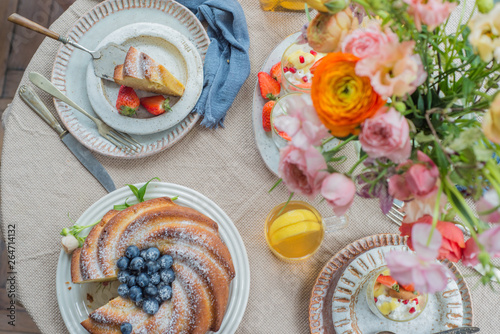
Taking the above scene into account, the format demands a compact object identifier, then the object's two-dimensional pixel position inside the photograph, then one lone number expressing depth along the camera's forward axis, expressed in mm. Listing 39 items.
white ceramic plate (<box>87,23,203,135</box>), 1309
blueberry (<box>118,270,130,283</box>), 1111
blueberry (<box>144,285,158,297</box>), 1086
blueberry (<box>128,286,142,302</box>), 1093
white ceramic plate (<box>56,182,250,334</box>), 1227
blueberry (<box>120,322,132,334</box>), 1077
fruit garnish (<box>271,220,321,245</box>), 1225
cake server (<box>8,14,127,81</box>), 1319
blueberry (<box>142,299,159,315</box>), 1081
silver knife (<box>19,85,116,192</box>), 1320
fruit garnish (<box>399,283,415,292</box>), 1124
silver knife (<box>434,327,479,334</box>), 1129
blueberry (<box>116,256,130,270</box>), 1105
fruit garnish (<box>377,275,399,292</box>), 1157
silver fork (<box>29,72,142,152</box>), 1307
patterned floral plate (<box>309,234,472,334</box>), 1225
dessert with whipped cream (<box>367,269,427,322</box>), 1167
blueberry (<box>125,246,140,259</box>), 1111
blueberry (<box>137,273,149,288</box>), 1080
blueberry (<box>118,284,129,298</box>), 1107
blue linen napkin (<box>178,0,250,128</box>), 1319
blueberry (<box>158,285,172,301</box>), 1091
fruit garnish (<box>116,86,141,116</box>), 1316
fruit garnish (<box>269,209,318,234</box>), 1236
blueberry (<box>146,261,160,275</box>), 1086
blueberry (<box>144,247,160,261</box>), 1103
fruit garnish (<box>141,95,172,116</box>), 1314
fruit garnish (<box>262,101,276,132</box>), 1269
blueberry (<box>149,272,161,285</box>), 1086
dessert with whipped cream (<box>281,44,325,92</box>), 1224
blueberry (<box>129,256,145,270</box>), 1093
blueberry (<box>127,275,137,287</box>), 1105
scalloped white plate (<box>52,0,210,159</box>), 1313
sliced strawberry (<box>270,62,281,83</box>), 1301
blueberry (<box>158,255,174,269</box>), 1101
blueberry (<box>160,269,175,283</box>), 1095
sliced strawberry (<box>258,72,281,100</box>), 1294
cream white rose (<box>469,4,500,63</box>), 587
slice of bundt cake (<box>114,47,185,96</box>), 1276
